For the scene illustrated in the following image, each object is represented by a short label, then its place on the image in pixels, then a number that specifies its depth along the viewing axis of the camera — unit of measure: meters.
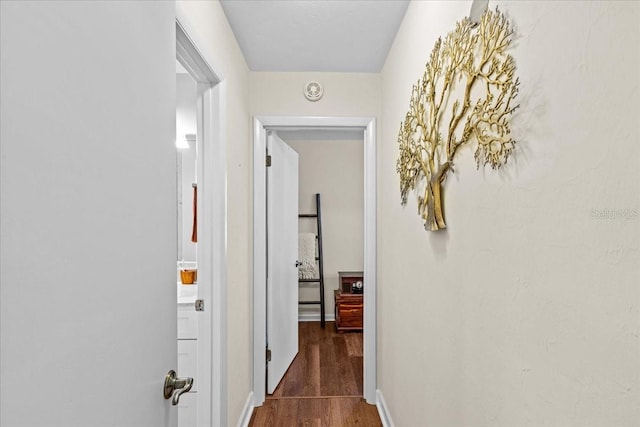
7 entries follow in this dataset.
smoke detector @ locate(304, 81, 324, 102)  2.87
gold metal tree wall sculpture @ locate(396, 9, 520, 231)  0.99
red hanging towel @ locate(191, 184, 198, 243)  2.74
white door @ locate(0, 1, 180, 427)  0.50
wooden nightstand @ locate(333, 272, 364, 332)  4.52
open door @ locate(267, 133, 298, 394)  3.03
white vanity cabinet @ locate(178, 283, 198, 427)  2.19
